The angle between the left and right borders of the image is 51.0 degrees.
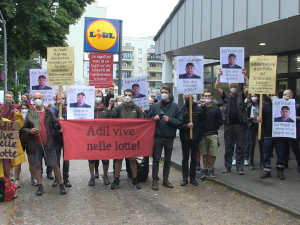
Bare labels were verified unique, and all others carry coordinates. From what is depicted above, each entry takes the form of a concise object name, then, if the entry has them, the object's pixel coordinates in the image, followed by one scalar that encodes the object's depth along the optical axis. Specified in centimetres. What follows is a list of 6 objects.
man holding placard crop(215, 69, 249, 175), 707
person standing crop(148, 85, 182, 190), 639
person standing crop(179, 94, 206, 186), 658
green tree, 2208
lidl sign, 988
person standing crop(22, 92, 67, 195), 590
